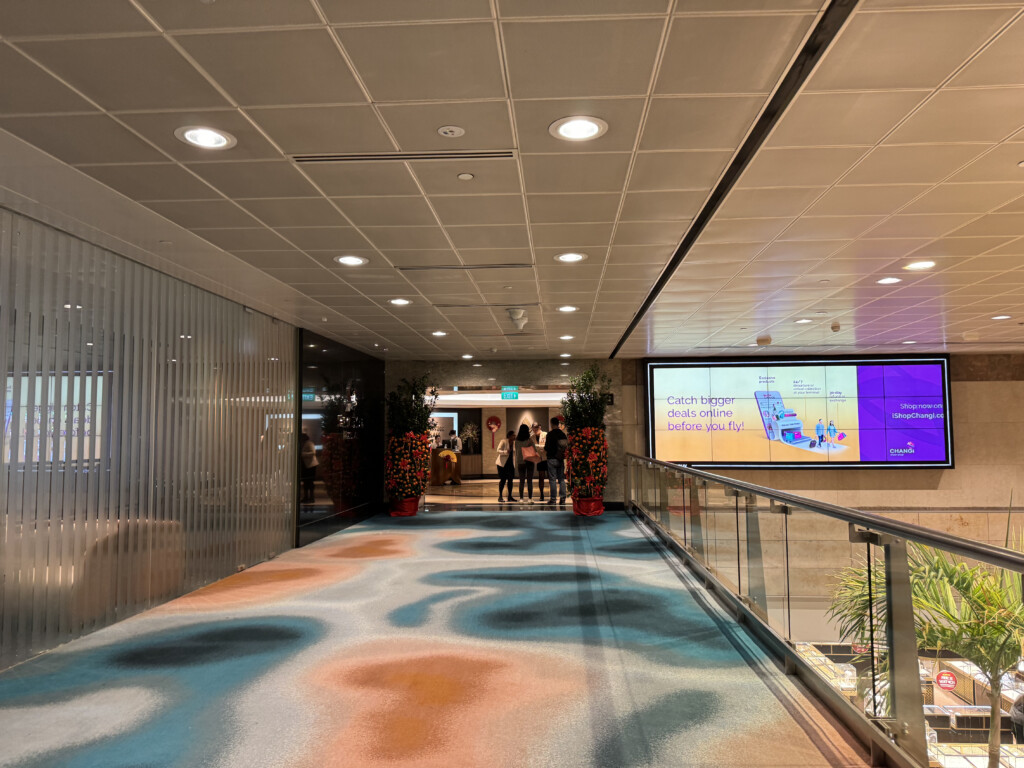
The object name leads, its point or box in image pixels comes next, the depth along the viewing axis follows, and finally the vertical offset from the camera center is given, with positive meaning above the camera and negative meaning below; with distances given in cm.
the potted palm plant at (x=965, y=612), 213 -65
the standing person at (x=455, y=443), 1896 -32
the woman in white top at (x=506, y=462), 1426 -64
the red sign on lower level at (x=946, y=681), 248 -92
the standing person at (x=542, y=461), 1396 -62
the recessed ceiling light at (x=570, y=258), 564 +139
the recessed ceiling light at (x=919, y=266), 605 +139
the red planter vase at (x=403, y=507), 1194 -129
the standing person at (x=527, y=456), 1409 -52
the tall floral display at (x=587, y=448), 1173 -31
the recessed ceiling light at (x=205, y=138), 328 +141
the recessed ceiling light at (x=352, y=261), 565 +139
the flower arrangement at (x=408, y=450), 1188 -31
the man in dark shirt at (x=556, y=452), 1311 -41
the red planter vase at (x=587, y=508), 1170 -130
